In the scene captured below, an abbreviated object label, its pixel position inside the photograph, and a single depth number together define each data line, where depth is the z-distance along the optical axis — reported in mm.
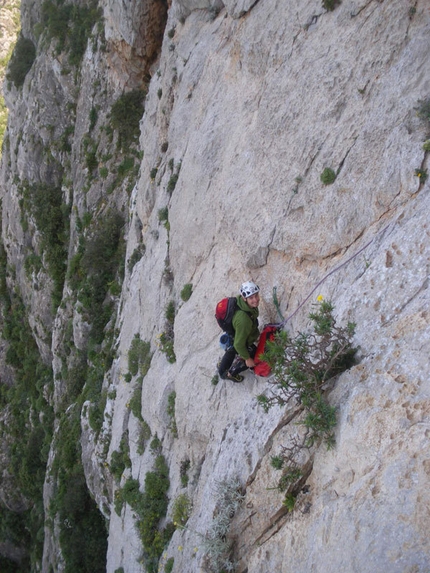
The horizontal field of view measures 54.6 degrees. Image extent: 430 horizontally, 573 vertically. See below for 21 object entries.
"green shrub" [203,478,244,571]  7582
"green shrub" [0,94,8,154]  54650
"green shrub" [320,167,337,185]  8570
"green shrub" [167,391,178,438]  11939
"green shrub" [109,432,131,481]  14600
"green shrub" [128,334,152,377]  14633
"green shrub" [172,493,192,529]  10039
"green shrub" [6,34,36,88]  33375
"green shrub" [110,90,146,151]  23672
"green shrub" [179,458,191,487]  10656
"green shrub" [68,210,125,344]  21938
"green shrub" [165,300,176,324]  13398
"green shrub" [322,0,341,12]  9362
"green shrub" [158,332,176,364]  12765
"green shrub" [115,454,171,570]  11359
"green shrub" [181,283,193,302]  12469
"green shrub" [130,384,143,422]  14141
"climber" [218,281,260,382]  8195
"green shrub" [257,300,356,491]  6219
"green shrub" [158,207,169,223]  15194
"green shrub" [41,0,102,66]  27219
